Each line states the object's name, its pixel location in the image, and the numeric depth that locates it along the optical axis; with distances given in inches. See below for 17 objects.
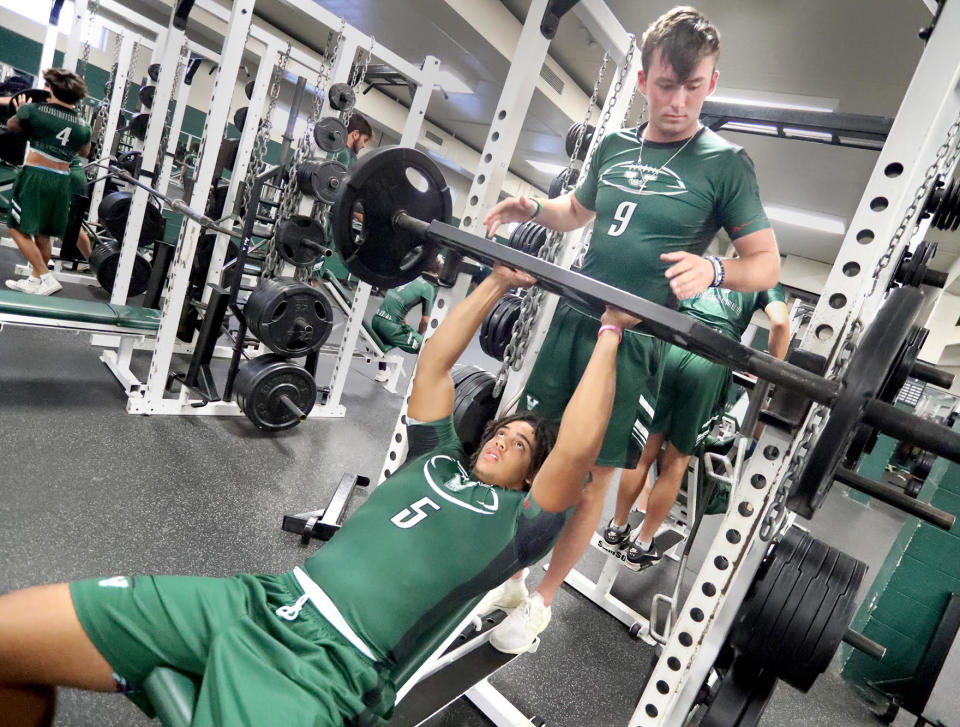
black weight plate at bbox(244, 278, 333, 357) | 100.2
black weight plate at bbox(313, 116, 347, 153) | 107.7
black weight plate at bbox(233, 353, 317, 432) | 103.4
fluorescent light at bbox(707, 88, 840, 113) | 179.2
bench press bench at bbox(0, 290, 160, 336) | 91.7
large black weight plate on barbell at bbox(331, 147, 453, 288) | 46.5
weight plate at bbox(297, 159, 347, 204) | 100.7
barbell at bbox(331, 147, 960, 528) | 27.4
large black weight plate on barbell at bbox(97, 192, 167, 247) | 163.0
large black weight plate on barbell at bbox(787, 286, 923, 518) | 27.0
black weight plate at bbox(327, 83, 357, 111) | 110.1
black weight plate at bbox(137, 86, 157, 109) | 185.5
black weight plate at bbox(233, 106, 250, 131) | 143.6
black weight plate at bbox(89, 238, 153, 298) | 154.3
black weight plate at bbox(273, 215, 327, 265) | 105.8
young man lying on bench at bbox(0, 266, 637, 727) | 32.7
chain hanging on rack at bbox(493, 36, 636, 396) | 57.8
